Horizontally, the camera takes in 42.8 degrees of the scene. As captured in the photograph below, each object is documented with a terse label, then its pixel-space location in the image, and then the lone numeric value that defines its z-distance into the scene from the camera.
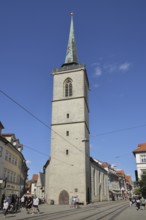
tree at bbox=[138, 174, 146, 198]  25.31
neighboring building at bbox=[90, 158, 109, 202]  37.70
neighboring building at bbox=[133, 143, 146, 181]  40.57
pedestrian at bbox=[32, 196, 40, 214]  15.08
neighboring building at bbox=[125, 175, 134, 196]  97.84
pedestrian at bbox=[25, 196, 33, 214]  14.70
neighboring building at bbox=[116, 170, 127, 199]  81.61
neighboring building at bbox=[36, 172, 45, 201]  47.49
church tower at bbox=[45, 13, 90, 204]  29.66
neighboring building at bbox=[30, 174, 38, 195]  70.44
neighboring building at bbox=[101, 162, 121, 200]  60.52
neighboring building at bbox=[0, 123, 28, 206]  23.59
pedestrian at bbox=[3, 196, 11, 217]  14.20
